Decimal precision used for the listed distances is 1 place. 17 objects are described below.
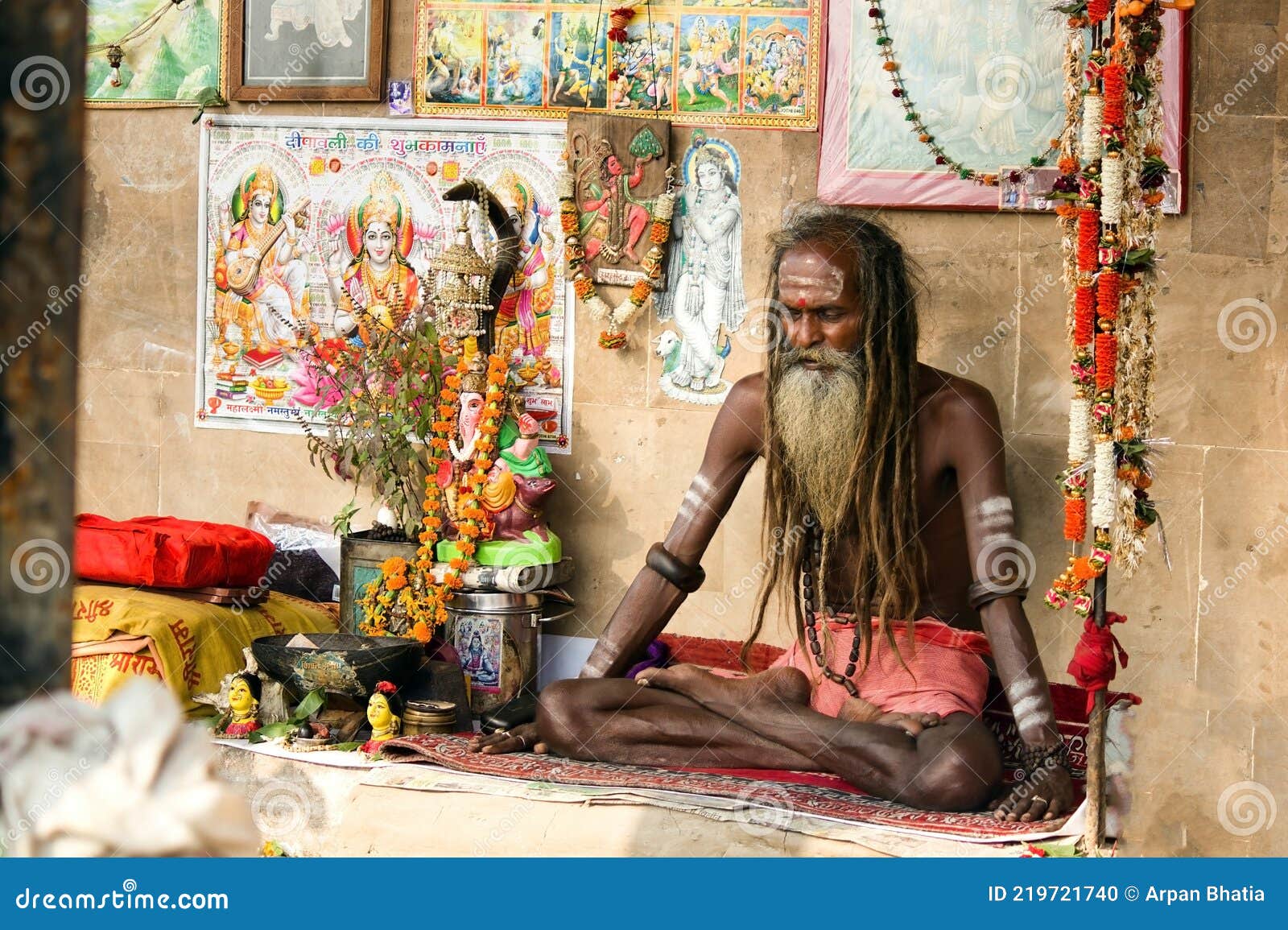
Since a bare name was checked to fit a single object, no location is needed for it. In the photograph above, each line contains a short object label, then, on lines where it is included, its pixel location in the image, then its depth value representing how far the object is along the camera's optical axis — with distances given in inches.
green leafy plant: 245.3
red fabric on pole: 152.6
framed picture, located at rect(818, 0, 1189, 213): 221.5
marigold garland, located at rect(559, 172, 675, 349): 240.8
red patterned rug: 171.3
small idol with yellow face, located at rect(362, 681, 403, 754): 212.1
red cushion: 233.0
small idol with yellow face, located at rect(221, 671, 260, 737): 217.0
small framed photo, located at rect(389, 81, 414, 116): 256.8
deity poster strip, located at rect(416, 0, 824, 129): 236.5
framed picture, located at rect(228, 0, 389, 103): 257.4
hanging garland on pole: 149.2
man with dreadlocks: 194.2
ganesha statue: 233.5
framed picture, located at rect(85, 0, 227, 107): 270.5
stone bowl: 213.3
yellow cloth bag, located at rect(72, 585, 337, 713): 218.8
